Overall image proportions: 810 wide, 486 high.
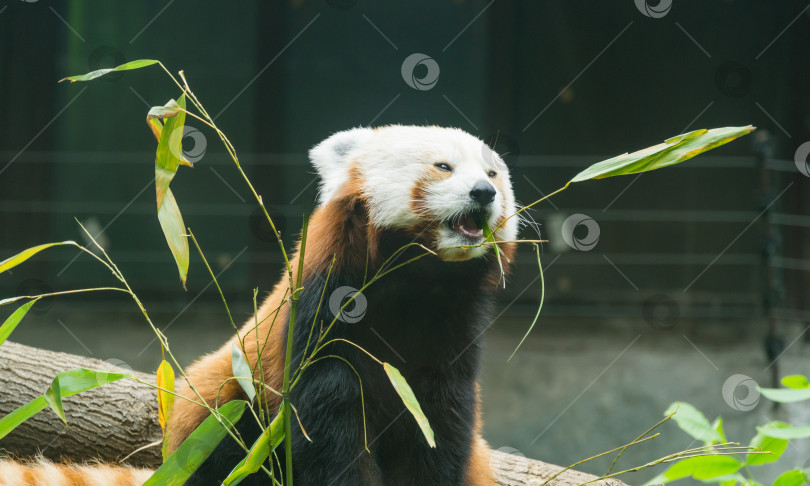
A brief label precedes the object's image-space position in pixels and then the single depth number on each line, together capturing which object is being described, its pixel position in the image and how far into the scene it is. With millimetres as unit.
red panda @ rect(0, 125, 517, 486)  3845
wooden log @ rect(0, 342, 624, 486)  4096
